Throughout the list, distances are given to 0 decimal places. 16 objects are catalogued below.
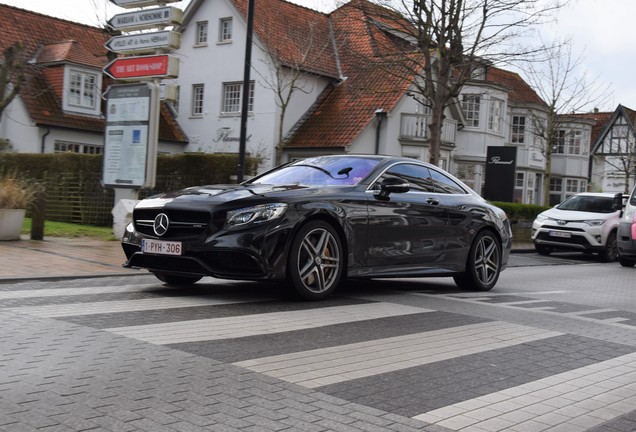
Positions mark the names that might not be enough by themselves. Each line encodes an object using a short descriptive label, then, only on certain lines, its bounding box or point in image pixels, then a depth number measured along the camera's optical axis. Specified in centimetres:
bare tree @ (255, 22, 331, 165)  3067
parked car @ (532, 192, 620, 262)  2012
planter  1312
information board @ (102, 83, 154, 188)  1473
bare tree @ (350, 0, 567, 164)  2222
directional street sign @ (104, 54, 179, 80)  1426
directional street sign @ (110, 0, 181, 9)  1504
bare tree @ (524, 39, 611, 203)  3644
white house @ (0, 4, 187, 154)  2992
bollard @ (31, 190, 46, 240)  1347
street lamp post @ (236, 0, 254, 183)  1638
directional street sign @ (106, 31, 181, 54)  1430
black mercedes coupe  735
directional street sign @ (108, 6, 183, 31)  1461
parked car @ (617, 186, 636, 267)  1695
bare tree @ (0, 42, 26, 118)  2217
